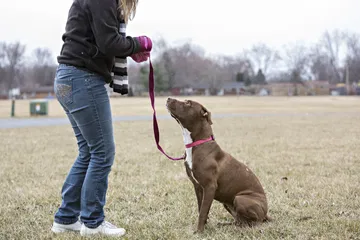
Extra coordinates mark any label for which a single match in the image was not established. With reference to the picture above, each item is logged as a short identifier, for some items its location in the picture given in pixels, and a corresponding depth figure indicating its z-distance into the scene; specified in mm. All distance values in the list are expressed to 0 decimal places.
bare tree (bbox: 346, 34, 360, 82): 96425
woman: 3111
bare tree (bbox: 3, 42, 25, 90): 92188
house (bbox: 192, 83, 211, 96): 97688
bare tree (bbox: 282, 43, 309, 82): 104438
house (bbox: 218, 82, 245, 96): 96975
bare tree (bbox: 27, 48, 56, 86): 104375
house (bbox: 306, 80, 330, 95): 92069
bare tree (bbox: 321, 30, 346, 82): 104375
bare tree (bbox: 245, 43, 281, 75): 112375
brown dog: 3559
